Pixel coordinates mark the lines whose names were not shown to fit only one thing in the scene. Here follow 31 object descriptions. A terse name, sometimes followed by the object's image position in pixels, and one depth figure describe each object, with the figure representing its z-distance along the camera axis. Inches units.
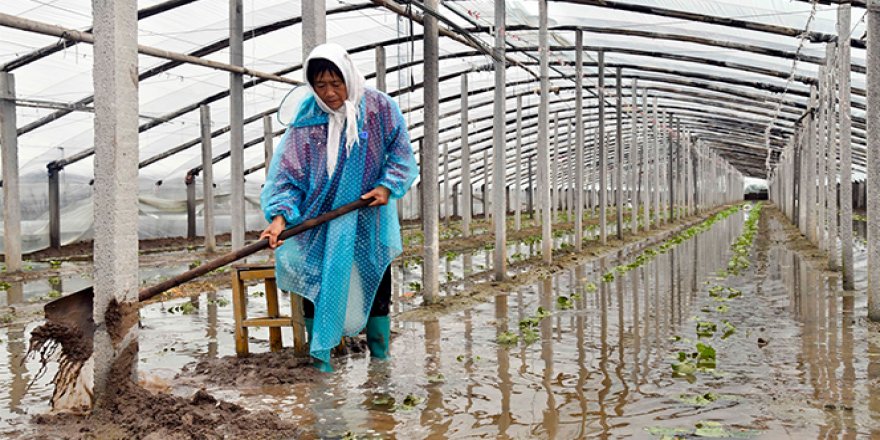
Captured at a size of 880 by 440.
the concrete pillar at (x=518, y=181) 670.3
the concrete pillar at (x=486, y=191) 1069.5
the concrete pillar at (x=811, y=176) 542.3
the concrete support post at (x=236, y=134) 439.2
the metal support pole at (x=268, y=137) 567.8
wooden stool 185.5
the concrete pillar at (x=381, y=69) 432.5
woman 168.2
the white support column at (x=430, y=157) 283.1
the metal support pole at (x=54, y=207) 629.3
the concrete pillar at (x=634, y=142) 745.4
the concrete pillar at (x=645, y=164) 773.3
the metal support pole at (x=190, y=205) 759.1
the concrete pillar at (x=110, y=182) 139.3
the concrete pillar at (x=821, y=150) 407.5
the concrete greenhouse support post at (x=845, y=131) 269.4
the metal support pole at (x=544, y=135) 435.2
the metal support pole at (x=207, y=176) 568.1
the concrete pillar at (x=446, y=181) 782.1
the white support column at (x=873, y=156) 225.6
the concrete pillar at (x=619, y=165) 654.7
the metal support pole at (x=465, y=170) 670.5
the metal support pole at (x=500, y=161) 369.4
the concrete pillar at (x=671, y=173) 985.2
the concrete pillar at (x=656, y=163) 836.3
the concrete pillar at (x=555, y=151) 933.2
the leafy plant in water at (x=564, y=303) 285.6
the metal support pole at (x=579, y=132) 538.6
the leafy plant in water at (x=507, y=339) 213.3
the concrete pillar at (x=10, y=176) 437.1
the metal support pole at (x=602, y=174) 587.4
